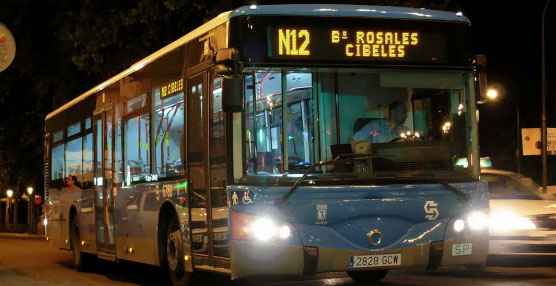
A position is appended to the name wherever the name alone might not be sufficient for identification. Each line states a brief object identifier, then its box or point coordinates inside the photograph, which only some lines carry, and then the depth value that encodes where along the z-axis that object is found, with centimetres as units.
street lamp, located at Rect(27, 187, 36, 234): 4871
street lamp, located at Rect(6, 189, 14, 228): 5501
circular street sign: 1201
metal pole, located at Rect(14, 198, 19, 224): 5869
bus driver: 880
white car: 1254
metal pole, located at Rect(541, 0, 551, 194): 2476
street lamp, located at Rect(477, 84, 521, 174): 927
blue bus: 857
